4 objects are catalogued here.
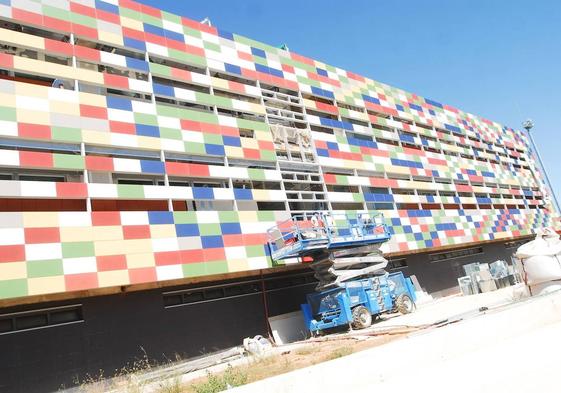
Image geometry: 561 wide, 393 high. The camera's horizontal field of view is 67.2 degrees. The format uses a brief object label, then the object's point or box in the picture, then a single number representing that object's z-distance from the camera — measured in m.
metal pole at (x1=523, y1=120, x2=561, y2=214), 37.85
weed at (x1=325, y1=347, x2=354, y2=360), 9.30
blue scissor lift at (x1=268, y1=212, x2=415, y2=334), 16.61
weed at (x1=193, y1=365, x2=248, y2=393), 7.38
